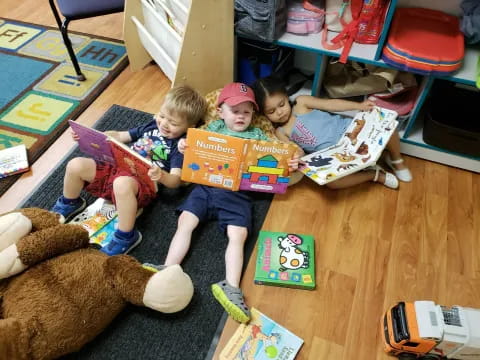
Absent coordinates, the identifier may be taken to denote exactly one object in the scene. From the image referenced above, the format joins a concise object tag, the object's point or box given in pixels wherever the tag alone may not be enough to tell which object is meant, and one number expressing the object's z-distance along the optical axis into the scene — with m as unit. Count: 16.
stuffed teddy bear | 0.95
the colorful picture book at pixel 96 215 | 1.34
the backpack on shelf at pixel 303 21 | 1.53
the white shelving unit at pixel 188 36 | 1.43
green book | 1.24
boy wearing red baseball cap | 1.21
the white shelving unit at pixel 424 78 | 1.38
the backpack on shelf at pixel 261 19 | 1.43
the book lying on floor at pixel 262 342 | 1.10
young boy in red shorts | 1.25
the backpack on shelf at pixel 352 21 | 1.43
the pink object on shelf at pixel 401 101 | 1.57
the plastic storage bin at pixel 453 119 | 1.49
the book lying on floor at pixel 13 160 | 1.55
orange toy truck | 1.00
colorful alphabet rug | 1.73
